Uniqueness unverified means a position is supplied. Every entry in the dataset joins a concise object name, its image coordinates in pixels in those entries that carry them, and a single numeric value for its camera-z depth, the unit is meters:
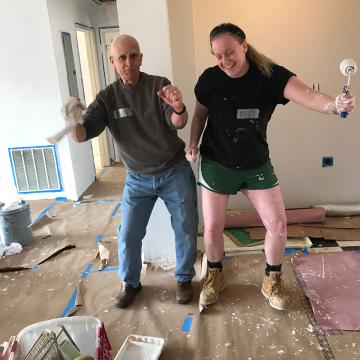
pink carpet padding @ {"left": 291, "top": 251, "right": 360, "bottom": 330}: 1.84
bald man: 1.75
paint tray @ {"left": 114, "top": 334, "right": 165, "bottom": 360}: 1.67
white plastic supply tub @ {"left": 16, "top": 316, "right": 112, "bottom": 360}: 1.60
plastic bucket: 2.85
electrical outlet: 3.03
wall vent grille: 3.84
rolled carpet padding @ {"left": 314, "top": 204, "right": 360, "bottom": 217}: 2.94
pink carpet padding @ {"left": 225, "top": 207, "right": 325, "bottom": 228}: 2.81
